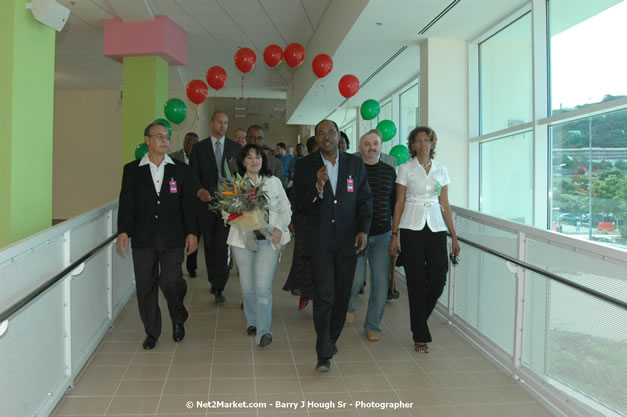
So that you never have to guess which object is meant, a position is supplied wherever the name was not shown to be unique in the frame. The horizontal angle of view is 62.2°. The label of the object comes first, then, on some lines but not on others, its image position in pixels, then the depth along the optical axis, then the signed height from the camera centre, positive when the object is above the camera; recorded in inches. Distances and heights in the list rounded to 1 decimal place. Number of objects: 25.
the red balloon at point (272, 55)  311.1 +92.5
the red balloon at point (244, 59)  312.7 +90.3
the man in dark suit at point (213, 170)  197.9 +14.7
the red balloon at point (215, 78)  327.9 +82.8
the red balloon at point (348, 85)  300.5 +72.0
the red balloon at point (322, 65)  291.7 +81.6
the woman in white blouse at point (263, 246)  159.8 -11.4
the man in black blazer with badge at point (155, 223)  155.3 -4.4
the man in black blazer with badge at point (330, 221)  137.5 -3.1
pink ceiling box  357.1 +118.1
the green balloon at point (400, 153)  292.5 +32.0
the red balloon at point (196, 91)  332.8 +75.5
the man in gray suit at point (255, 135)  233.8 +33.4
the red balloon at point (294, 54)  306.0 +91.6
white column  277.9 +58.7
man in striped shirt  168.4 -6.2
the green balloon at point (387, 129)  302.1 +47.2
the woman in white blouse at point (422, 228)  156.0 -5.3
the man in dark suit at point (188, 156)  250.2 +25.4
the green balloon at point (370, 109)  310.7 +60.5
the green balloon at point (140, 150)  332.8 +37.5
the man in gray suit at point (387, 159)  201.3 +20.0
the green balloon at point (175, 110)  323.0 +61.3
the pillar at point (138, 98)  362.9 +77.1
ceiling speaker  139.6 +54.0
